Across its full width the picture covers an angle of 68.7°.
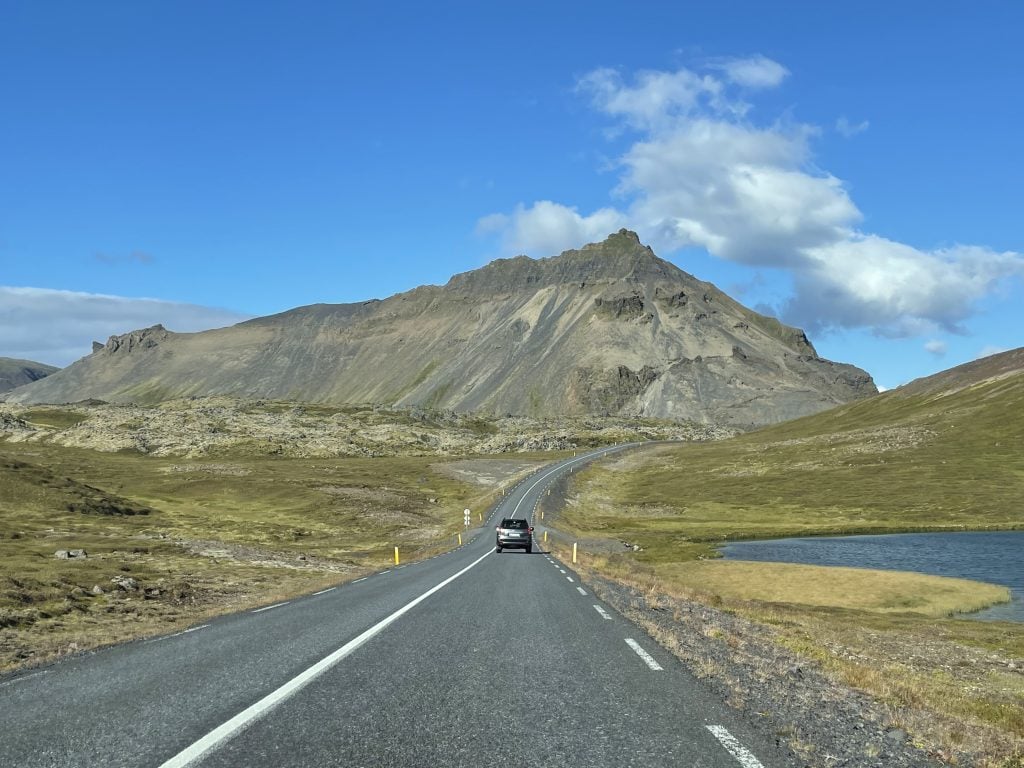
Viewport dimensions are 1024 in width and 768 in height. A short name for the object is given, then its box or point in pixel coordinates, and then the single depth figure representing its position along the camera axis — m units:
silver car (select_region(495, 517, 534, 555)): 48.00
